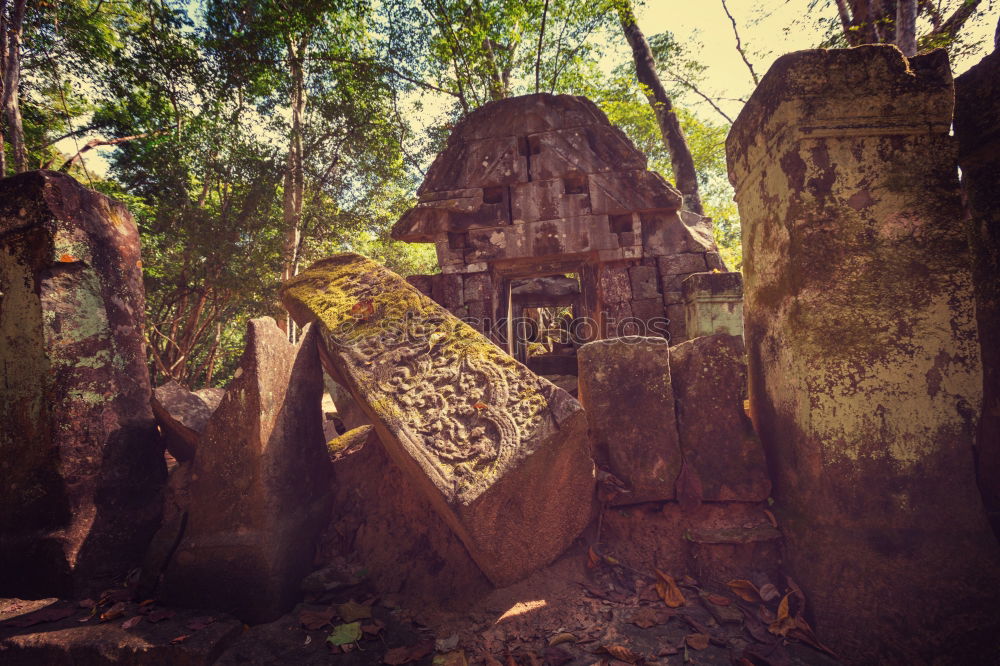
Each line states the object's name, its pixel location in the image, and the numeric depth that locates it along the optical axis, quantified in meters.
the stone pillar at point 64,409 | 2.18
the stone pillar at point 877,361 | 1.64
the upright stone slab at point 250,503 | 1.95
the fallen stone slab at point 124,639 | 1.69
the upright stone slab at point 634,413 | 2.10
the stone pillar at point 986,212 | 1.66
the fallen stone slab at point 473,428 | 1.79
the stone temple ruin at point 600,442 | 1.71
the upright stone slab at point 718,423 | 2.05
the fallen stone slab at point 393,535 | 2.08
